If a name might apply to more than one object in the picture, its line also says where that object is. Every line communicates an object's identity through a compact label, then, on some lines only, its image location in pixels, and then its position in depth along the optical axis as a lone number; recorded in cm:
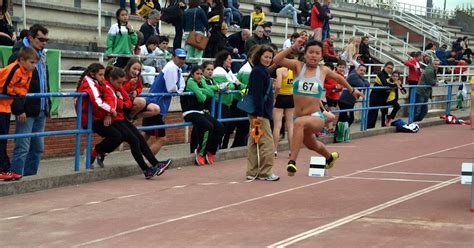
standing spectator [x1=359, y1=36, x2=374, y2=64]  3014
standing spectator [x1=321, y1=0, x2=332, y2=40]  2903
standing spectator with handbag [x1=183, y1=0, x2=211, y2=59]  2227
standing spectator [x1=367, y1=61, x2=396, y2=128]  2500
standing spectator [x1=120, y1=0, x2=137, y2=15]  2326
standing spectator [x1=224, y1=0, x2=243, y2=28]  2770
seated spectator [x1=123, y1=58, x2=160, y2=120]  1491
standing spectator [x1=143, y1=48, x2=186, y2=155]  1581
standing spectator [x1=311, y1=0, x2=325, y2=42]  2886
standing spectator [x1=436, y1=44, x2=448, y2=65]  3916
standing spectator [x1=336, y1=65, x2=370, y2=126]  2236
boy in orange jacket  1240
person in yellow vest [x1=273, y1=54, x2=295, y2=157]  1728
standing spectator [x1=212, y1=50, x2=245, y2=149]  1770
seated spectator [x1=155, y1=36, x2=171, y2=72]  1946
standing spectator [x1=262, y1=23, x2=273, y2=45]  2272
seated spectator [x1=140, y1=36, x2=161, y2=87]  1883
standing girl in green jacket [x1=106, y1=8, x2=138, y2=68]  1839
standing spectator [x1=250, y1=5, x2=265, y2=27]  2731
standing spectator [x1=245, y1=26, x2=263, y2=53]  2252
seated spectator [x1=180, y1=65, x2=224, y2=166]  1648
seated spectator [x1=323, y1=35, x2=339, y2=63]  2681
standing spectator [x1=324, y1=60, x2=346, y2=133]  2200
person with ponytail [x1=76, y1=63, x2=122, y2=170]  1388
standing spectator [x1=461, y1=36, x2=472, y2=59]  4146
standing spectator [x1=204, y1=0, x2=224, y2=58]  2253
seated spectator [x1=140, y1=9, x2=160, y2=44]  2059
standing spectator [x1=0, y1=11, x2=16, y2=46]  1544
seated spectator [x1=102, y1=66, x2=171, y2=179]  1421
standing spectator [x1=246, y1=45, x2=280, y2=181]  1440
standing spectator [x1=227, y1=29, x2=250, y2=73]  2300
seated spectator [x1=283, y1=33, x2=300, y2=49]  2183
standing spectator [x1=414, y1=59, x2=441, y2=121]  2805
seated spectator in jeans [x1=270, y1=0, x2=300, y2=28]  3328
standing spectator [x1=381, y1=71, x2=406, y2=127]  2508
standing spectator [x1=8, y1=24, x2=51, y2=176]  1288
